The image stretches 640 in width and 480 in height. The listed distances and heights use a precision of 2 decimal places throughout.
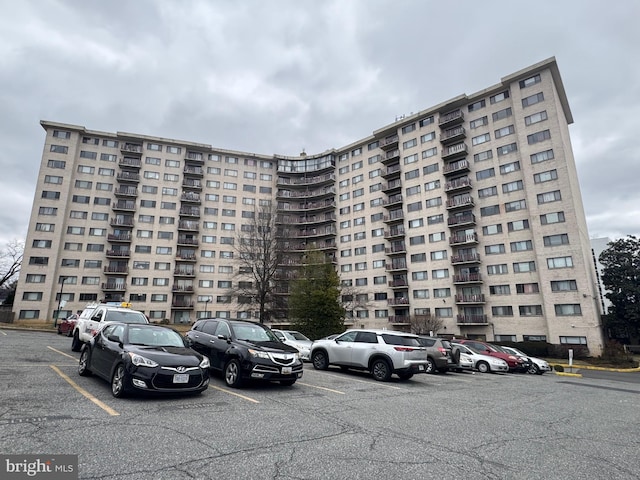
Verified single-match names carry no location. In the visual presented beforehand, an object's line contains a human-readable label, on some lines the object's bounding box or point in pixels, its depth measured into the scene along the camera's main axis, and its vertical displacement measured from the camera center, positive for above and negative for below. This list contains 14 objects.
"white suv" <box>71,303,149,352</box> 11.77 -0.16
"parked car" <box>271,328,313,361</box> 16.50 -1.37
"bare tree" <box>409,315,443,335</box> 41.91 -1.41
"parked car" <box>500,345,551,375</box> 20.05 -3.11
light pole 46.81 +4.48
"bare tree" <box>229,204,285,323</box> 36.47 +6.14
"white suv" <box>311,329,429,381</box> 11.22 -1.38
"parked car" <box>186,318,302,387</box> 8.26 -0.97
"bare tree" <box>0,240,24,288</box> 47.23 +6.19
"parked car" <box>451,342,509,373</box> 18.55 -2.65
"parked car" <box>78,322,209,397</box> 6.56 -0.95
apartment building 38.91 +13.56
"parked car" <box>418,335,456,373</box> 14.86 -1.76
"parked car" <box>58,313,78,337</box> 24.07 -0.81
